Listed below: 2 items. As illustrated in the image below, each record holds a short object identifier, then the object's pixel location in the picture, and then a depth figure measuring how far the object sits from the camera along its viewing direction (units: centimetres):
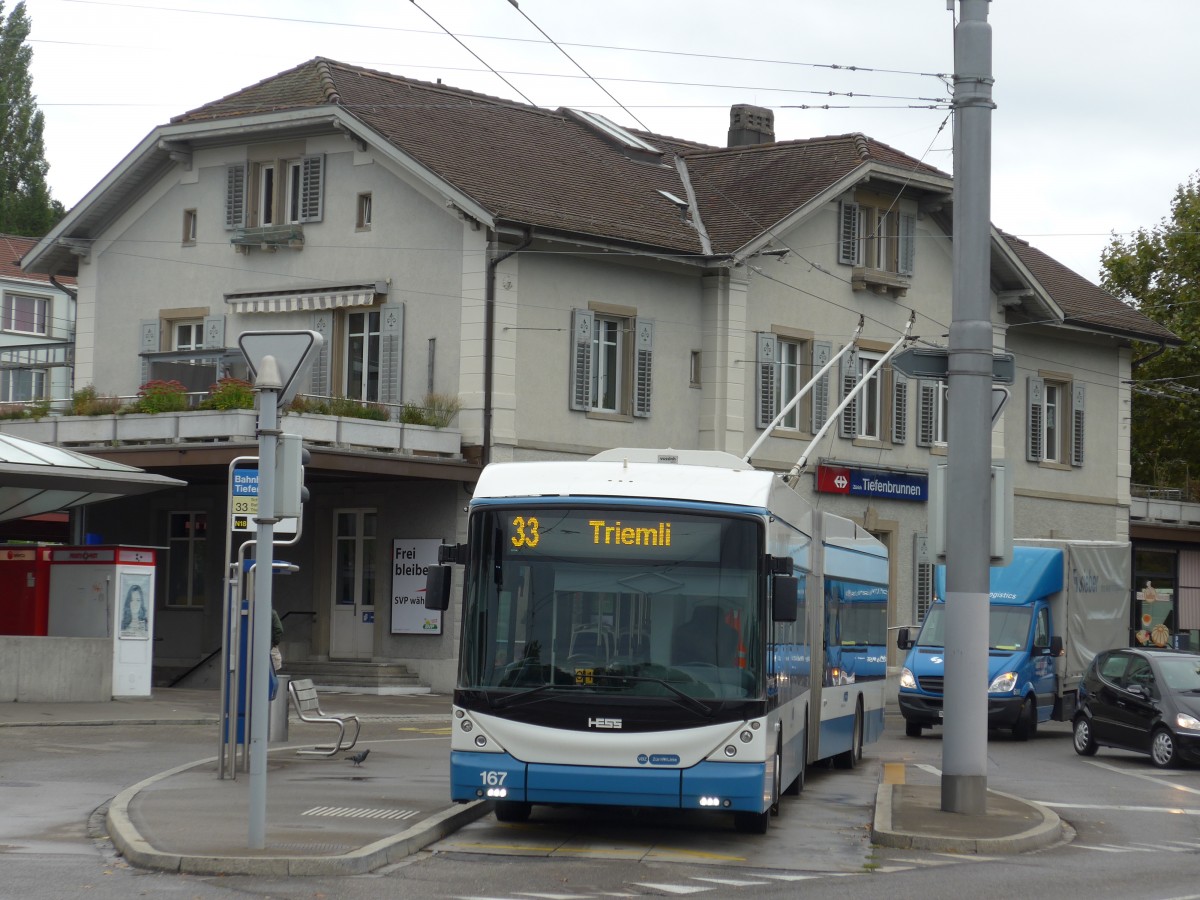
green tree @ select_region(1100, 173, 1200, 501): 5816
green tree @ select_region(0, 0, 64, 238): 8031
